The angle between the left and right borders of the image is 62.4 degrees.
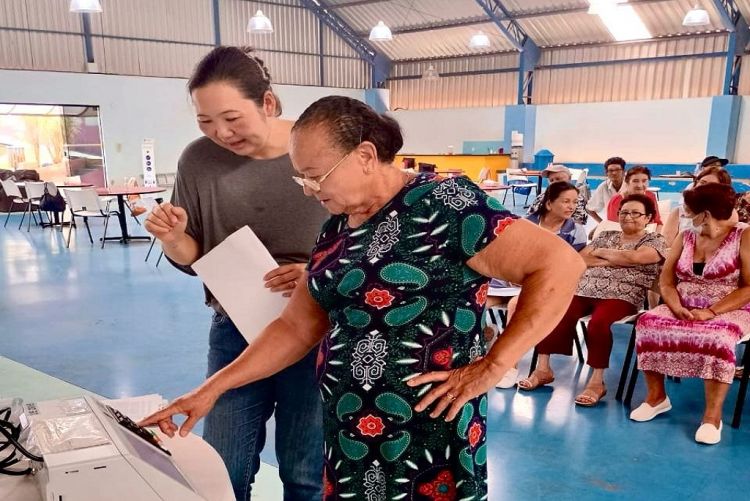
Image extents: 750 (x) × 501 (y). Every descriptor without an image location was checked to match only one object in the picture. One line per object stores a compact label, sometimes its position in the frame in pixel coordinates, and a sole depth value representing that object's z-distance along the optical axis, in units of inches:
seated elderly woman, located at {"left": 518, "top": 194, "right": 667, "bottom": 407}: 136.7
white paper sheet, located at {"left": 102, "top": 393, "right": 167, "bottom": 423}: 53.6
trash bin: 594.5
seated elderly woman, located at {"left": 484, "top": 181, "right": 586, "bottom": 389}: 155.5
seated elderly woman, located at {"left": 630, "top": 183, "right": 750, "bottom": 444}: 116.7
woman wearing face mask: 176.9
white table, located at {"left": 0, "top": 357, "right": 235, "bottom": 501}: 39.7
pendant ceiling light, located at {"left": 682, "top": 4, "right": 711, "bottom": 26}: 397.4
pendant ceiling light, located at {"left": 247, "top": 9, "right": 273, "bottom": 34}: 428.5
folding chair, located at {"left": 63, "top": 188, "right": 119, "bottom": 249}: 325.4
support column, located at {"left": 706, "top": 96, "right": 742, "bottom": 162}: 529.3
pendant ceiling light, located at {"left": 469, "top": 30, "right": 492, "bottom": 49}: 492.1
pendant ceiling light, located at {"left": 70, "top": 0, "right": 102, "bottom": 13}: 332.8
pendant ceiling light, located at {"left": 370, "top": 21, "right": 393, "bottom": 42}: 471.8
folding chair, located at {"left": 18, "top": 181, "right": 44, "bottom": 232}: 390.3
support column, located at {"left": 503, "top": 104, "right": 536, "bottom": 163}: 637.3
